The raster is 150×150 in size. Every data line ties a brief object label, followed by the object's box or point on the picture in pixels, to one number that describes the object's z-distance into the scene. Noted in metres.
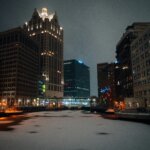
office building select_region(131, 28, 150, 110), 73.42
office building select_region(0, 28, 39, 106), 140.47
